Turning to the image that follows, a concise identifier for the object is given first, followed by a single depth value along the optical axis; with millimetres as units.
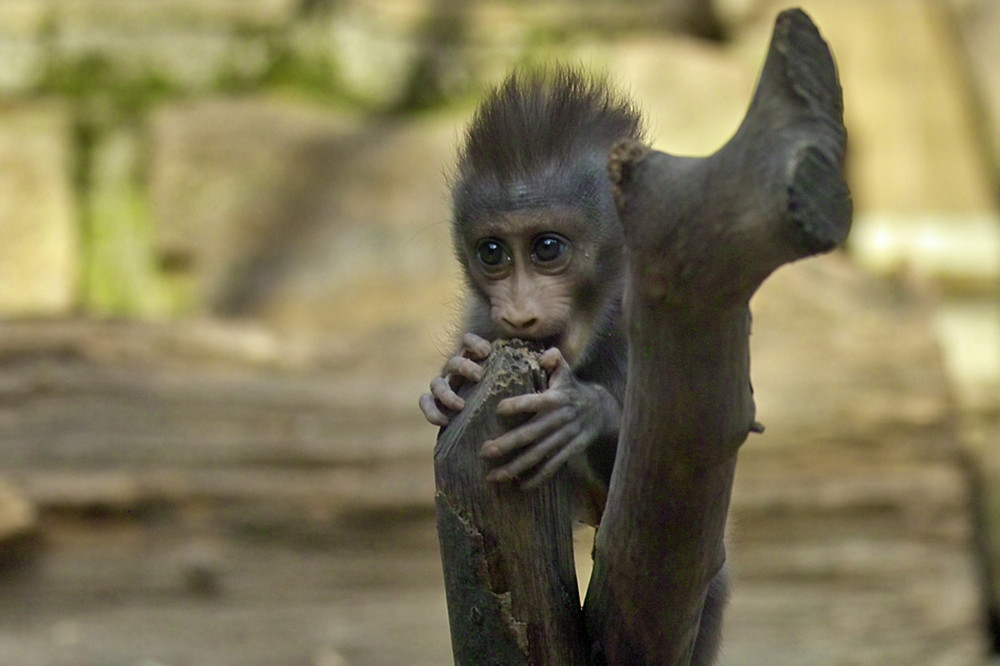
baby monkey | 2676
